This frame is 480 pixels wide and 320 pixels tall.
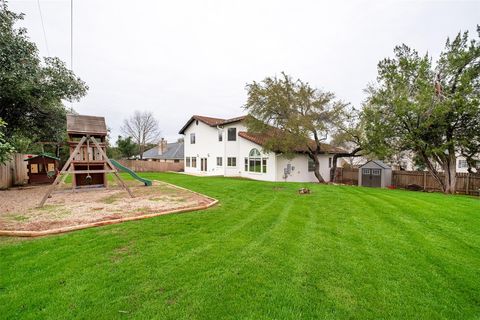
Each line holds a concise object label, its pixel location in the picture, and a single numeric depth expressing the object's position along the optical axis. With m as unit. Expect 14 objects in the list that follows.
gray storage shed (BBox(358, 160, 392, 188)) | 18.75
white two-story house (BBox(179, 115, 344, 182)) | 20.17
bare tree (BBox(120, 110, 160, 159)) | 47.12
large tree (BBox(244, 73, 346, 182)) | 17.95
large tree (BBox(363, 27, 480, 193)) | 14.29
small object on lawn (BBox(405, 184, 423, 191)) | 17.73
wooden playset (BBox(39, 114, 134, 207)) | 10.87
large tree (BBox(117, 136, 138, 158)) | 36.69
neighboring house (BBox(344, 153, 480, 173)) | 24.00
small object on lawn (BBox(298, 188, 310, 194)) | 10.94
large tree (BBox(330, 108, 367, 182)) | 18.56
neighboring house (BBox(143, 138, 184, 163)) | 36.53
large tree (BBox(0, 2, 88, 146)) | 10.37
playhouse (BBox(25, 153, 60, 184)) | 15.24
